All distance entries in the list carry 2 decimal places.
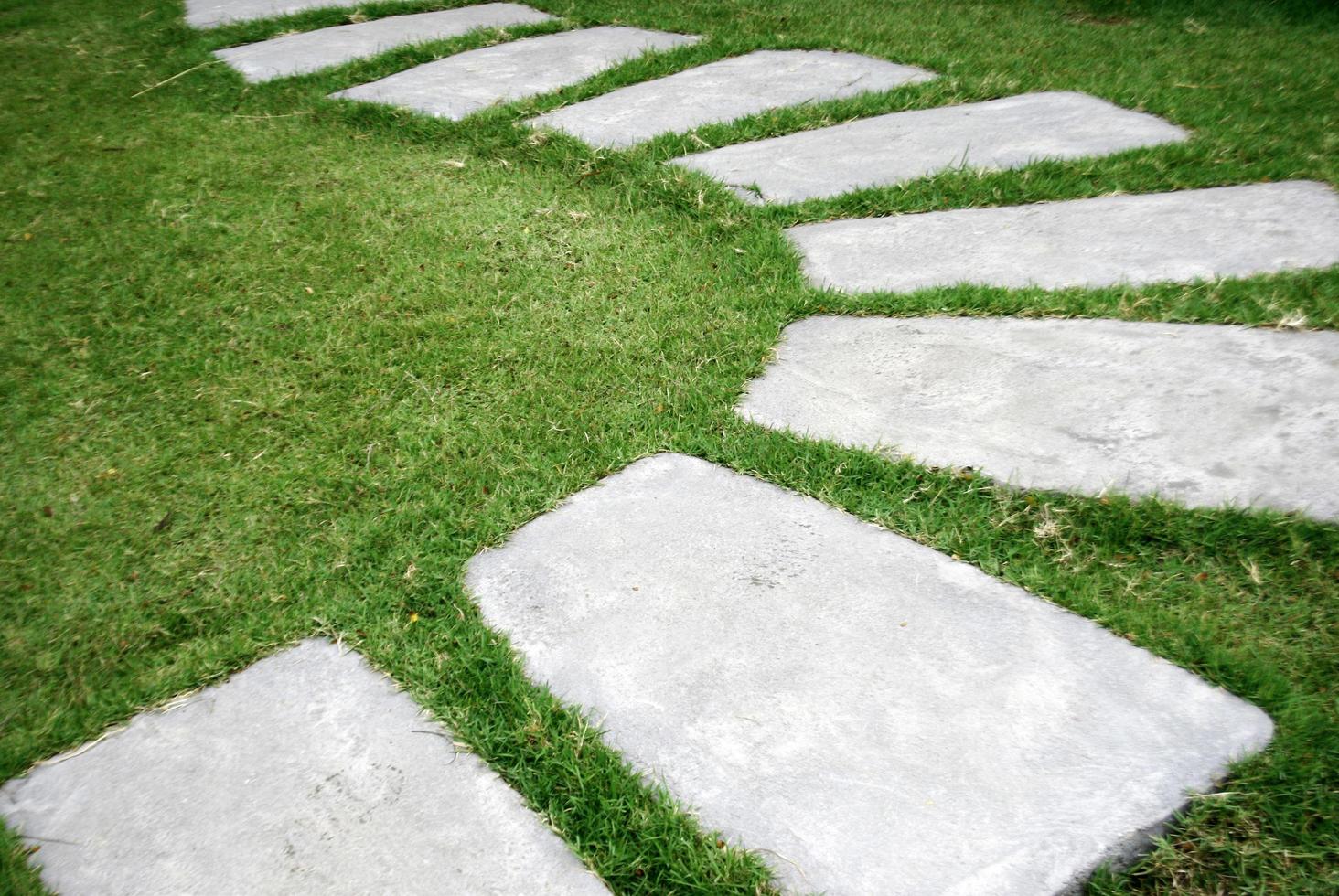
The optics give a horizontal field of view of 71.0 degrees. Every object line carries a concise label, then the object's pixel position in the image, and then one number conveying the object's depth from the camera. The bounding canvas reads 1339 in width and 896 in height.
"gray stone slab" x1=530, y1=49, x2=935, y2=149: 2.88
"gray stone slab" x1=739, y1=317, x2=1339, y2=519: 1.52
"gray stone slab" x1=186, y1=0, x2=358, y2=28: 4.03
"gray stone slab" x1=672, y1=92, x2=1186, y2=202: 2.53
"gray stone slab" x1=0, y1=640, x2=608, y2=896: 1.08
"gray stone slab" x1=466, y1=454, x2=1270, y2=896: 1.05
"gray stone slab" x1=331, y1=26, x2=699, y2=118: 3.09
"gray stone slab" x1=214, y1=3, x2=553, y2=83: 3.46
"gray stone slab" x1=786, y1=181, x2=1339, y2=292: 2.03
